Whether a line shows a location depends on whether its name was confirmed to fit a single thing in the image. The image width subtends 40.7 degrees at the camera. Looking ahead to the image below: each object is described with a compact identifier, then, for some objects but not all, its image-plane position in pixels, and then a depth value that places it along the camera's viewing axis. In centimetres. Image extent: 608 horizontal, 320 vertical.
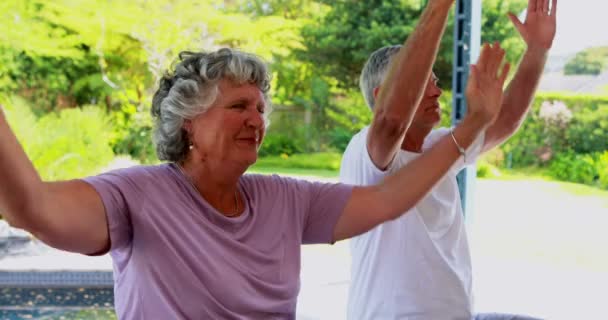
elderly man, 169
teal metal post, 529
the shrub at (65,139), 961
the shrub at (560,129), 1031
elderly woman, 140
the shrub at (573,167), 1051
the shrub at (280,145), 1200
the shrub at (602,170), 1048
